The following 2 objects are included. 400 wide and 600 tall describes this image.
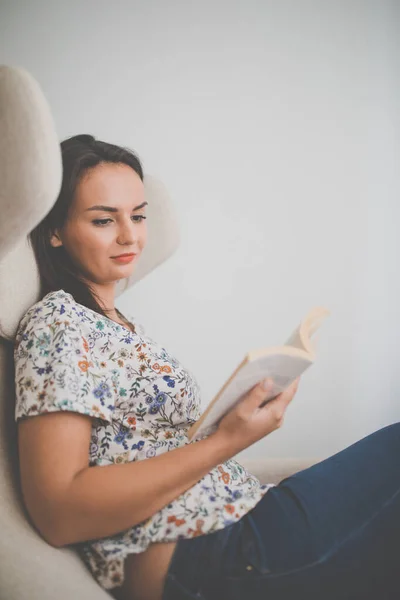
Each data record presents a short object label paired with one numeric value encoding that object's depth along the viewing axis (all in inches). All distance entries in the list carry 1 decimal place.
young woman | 25.3
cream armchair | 21.0
